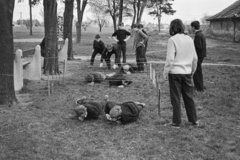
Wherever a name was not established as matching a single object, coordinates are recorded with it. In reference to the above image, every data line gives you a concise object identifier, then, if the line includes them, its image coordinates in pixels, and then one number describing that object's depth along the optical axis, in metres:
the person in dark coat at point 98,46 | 12.67
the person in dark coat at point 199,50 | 8.41
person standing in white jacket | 5.48
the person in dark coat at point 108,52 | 12.31
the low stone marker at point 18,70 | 8.56
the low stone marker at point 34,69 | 10.52
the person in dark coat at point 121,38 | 12.70
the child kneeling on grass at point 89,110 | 6.00
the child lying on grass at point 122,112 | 5.75
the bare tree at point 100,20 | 86.46
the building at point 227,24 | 32.12
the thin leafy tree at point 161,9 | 58.83
